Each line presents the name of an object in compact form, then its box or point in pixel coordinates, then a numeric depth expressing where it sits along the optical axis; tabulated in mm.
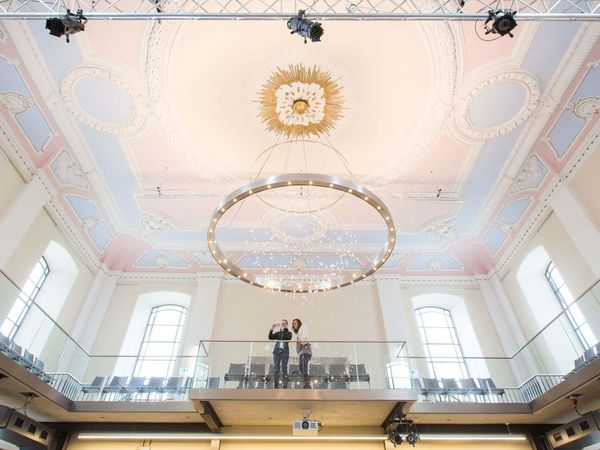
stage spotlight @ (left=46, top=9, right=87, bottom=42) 5531
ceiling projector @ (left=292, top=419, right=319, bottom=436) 8531
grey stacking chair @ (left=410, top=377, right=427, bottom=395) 10155
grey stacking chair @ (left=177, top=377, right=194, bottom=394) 10211
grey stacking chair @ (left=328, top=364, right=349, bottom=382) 9125
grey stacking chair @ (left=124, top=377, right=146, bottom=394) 10055
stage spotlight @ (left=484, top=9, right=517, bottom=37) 5477
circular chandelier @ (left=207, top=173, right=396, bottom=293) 11742
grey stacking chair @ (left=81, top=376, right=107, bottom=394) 10344
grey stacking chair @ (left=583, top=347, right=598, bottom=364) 7648
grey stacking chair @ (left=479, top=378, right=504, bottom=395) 10273
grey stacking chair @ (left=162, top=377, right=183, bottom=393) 10117
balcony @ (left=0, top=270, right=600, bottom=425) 8430
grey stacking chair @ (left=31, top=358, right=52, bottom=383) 8261
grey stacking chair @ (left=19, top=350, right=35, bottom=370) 8008
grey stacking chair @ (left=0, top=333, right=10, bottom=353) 7395
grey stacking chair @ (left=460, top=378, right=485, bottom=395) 10117
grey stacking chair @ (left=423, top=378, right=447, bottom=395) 10133
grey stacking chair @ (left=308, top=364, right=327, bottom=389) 8844
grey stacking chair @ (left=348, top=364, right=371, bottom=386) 9258
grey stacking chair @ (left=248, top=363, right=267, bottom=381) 8953
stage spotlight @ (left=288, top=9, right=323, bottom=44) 5590
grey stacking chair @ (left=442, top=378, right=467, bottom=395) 10086
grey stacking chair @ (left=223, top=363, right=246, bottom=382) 9094
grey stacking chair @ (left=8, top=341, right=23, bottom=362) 7695
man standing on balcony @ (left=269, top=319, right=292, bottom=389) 8844
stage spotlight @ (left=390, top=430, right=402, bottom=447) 9195
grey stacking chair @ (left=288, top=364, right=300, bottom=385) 8781
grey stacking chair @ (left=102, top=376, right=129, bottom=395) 10039
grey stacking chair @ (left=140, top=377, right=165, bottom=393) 10070
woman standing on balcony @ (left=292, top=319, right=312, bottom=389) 8820
